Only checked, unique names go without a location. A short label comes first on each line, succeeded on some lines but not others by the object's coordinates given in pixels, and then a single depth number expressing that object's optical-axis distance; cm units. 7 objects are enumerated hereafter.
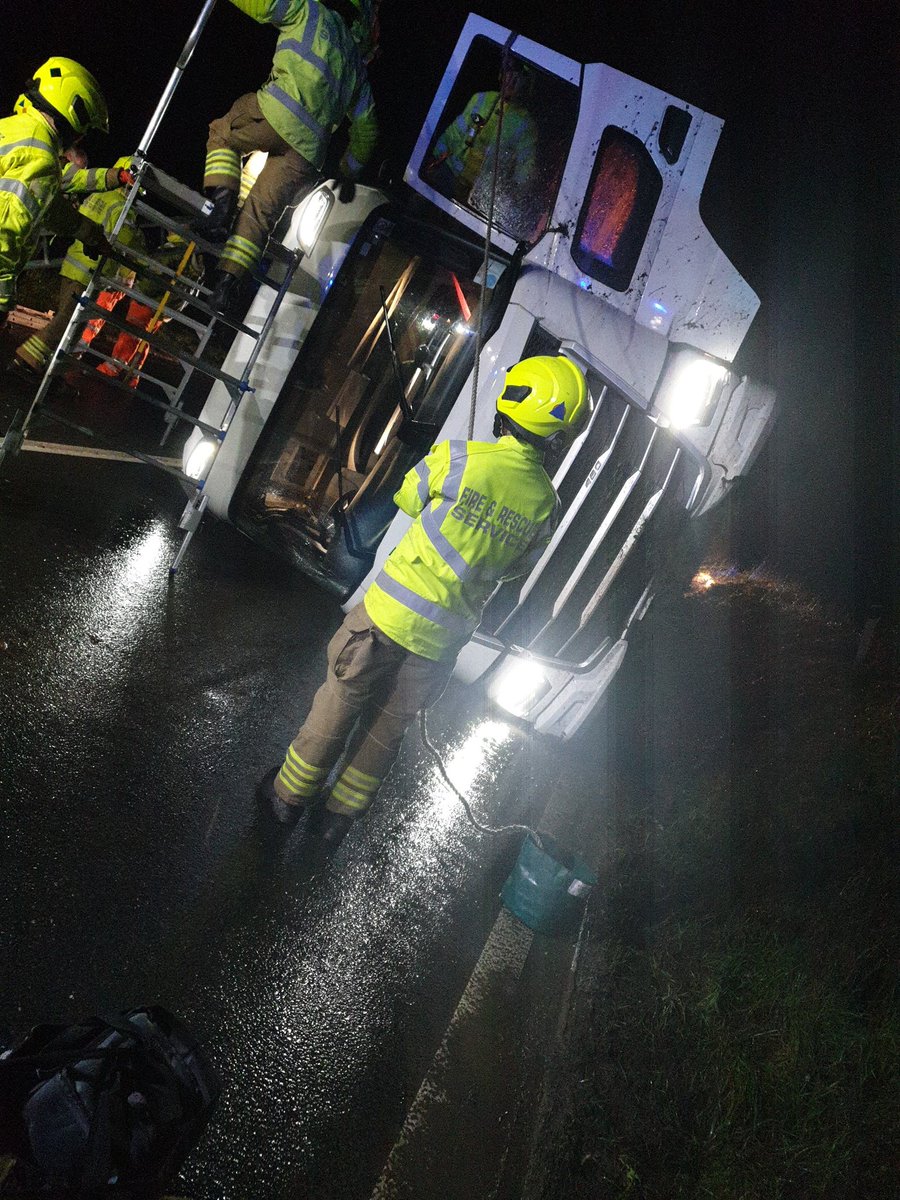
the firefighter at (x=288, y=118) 411
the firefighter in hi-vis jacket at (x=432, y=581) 298
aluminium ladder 406
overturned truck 401
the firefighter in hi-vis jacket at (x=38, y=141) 463
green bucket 323
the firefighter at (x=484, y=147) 452
